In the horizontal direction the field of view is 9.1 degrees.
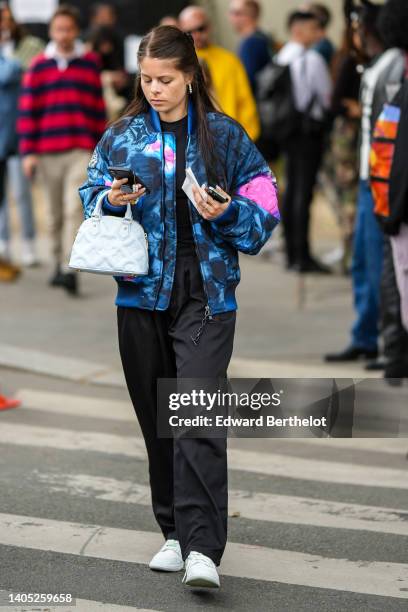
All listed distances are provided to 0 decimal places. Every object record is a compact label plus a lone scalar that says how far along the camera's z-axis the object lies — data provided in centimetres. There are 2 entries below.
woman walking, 858
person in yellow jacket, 1840
